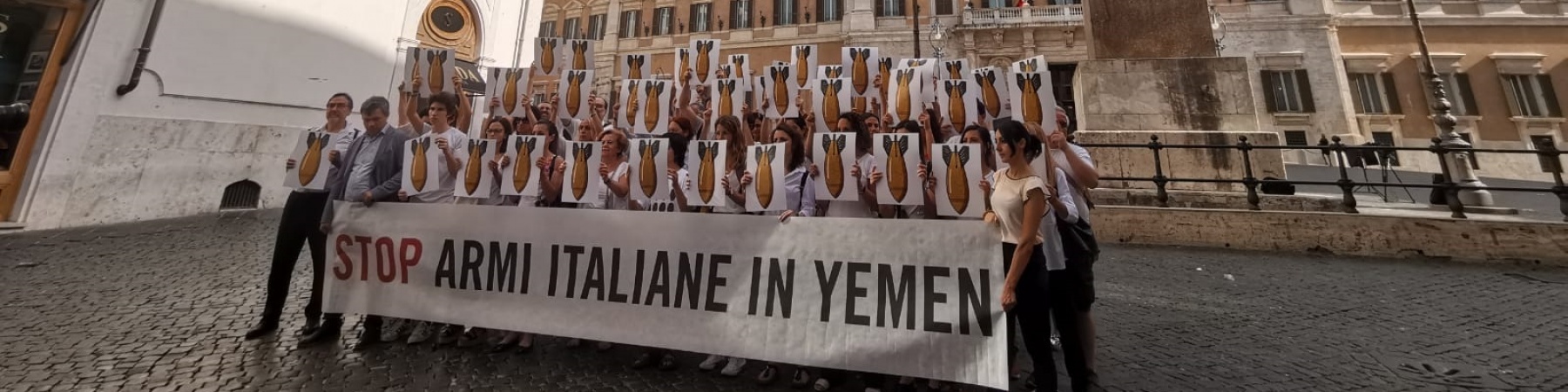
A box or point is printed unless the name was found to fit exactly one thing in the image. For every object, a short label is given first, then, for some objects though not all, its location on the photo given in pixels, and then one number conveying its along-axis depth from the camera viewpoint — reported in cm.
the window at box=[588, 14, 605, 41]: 2838
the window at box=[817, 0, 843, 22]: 2452
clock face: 1128
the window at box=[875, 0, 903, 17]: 2408
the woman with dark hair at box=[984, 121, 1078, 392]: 224
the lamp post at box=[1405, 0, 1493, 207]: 771
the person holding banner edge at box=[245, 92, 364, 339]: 327
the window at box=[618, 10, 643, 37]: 2777
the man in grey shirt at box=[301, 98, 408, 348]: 334
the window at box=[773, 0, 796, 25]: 2503
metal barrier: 541
